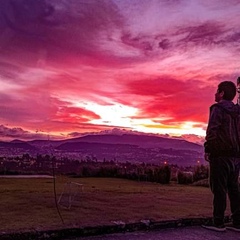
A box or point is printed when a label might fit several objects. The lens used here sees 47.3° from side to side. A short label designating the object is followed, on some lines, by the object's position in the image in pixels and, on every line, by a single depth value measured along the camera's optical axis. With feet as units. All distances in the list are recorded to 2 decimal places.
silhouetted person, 11.66
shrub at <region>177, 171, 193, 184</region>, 30.67
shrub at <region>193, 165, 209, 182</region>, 31.94
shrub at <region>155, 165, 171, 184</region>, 30.26
